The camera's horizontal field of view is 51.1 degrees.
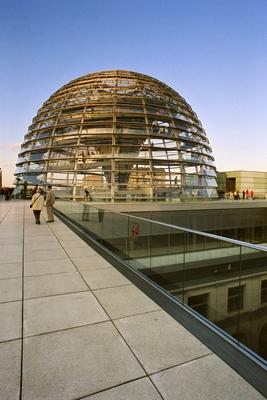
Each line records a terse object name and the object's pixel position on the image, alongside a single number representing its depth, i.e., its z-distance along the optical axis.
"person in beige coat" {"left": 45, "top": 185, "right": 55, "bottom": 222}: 13.35
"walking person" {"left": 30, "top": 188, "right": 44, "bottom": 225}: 12.74
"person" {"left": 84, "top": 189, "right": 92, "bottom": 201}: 24.87
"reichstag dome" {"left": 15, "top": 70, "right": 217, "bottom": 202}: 26.06
